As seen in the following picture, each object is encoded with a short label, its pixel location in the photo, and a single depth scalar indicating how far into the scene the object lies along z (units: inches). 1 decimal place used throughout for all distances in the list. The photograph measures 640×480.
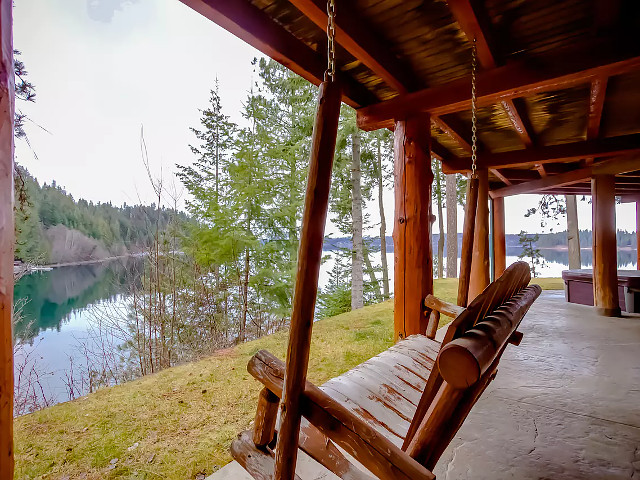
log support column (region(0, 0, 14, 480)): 34.2
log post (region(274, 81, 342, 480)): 40.9
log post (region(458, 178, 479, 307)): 92.1
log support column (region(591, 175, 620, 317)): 173.6
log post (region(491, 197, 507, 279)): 267.1
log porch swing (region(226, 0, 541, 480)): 33.5
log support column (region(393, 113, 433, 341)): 108.5
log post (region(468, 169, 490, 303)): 197.3
